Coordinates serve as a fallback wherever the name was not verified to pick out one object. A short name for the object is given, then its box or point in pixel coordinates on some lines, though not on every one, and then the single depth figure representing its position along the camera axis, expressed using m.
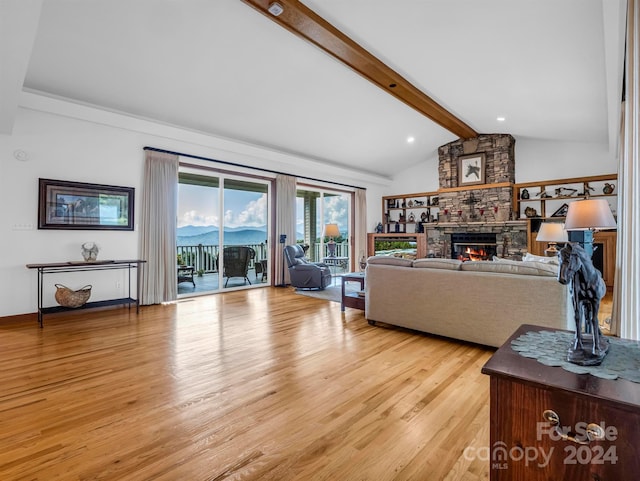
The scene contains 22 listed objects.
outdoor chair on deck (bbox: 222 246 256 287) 6.52
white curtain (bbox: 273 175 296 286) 7.13
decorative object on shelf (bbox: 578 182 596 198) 6.84
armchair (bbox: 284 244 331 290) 6.49
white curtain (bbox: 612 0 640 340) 1.60
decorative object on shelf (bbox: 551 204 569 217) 7.06
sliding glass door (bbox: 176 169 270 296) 6.08
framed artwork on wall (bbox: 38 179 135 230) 4.34
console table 4.07
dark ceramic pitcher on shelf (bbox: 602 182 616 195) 6.55
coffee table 4.49
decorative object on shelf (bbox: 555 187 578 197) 7.07
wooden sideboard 0.83
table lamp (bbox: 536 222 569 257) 4.14
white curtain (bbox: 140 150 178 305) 5.18
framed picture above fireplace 8.06
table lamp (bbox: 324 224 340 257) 7.53
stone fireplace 7.62
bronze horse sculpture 1.07
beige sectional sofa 2.86
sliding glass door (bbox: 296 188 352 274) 8.35
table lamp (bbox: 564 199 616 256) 2.80
